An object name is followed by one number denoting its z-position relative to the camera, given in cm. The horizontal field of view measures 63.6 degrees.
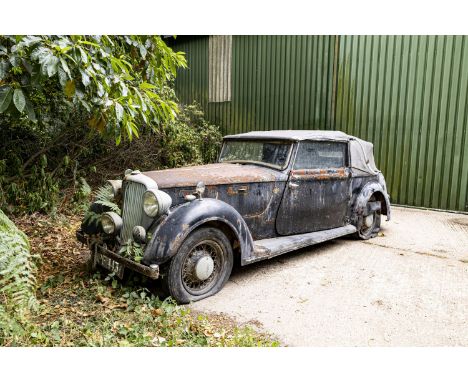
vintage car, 328
